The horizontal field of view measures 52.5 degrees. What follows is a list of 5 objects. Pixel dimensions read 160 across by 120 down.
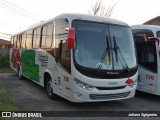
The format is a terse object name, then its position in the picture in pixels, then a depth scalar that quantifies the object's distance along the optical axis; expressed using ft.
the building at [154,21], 65.65
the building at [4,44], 71.59
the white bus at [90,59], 16.06
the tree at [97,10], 62.75
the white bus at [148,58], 20.29
